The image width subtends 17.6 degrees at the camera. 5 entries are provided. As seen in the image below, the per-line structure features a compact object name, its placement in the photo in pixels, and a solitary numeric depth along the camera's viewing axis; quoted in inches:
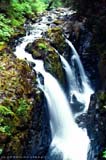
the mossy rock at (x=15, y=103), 307.6
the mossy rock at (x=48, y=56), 448.8
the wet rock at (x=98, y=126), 331.0
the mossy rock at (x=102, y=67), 452.8
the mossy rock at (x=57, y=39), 502.6
